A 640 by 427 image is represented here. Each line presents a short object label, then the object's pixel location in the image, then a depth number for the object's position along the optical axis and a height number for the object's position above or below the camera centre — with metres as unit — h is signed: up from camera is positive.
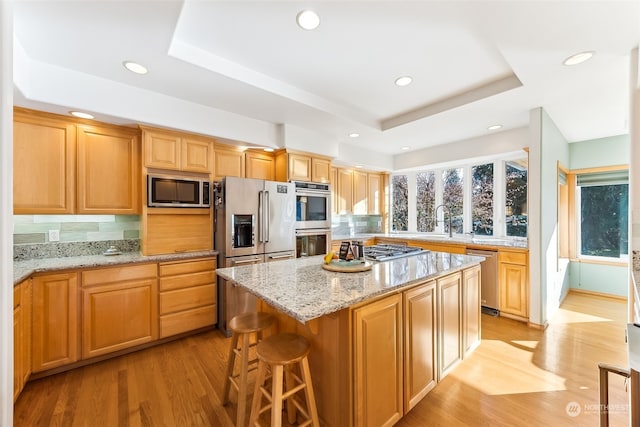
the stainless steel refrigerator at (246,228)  2.95 -0.16
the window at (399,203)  5.39 +0.23
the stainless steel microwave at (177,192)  2.74 +0.25
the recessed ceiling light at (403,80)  2.50 +1.28
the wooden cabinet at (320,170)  3.84 +0.66
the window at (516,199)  3.90 +0.22
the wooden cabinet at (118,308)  2.31 -0.86
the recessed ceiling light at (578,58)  1.91 +1.16
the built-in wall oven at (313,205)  3.65 +0.13
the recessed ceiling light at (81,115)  2.35 +0.92
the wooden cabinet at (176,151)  2.71 +0.69
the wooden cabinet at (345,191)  4.82 +0.43
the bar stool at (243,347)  1.54 -0.86
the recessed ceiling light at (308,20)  1.69 +1.28
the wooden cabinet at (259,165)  3.50 +0.67
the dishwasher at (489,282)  3.36 -0.88
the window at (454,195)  4.59 +0.33
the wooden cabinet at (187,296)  2.70 -0.86
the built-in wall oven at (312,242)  3.67 -0.40
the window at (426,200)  4.98 +0.26
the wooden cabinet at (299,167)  3.57 +0.66
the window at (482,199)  4.24 +0.24
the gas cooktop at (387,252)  2.26 -0.35
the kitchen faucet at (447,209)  4.53 +0.09
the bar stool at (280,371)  1.30 -0.81
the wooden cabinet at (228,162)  3.25 +0.67
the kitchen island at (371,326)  1.32 -0.67
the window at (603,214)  3.90 -0.01
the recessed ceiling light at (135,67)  2.11 +1.21
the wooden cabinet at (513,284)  3.12 -0.85
